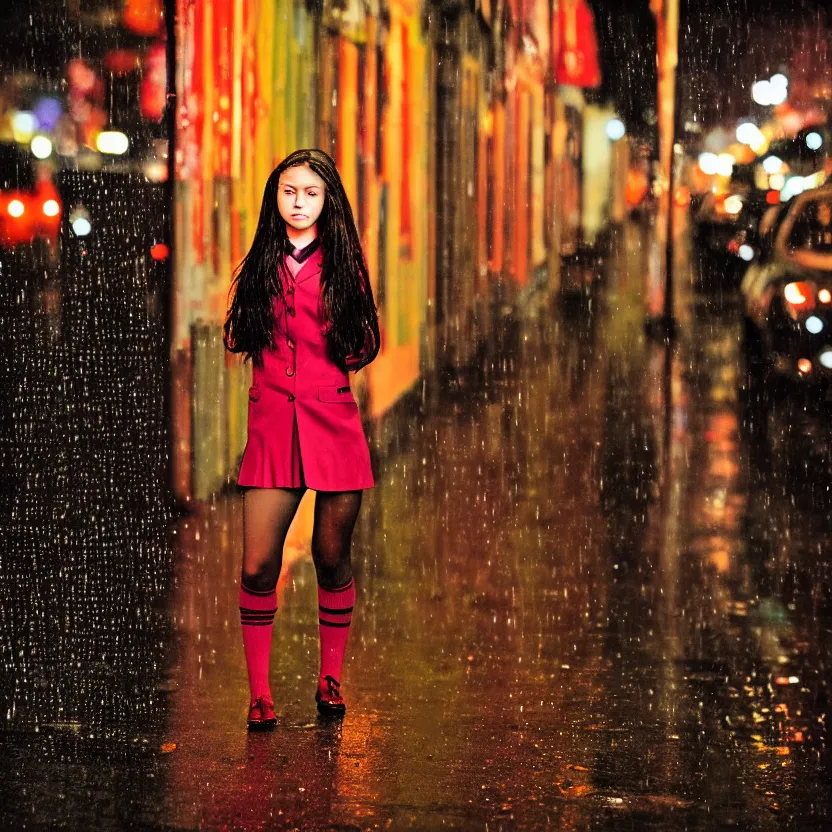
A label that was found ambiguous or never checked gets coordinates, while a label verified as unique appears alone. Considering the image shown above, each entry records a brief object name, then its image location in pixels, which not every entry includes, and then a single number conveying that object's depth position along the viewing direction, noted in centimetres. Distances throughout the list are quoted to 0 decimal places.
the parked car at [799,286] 1384
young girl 511
